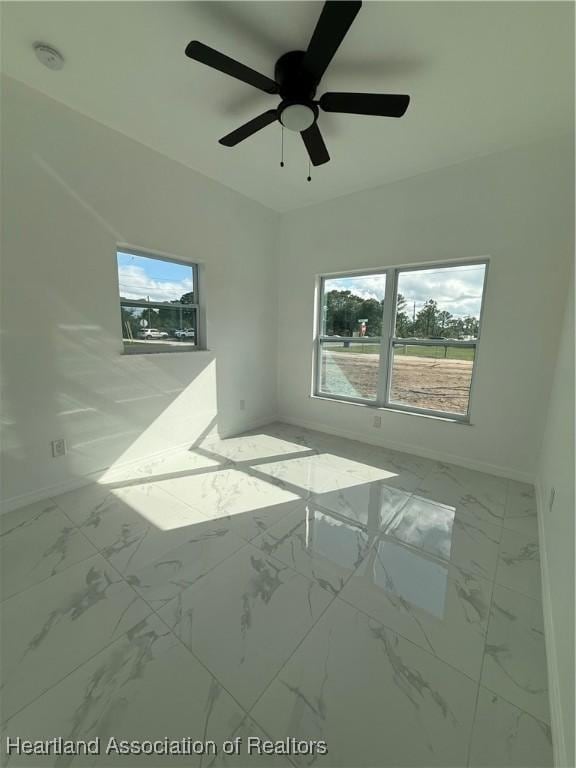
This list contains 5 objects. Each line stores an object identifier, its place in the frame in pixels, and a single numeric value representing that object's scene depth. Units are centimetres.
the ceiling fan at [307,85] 129
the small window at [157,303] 266
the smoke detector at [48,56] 169
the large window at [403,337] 292
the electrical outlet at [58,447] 229
